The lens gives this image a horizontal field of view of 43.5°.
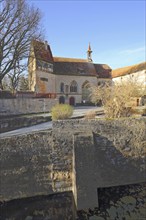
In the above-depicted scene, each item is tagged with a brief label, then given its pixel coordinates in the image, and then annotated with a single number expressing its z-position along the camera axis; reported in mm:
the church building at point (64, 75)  27922
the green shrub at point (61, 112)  11859
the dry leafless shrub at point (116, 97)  11211
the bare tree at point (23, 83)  30722
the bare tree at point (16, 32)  19458
